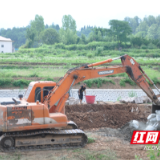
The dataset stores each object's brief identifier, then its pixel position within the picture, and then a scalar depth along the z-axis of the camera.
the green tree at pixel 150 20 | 161.00
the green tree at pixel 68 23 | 95.82
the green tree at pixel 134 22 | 177.38
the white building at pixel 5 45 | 70.89
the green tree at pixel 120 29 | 63.53
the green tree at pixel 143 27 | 149.62
